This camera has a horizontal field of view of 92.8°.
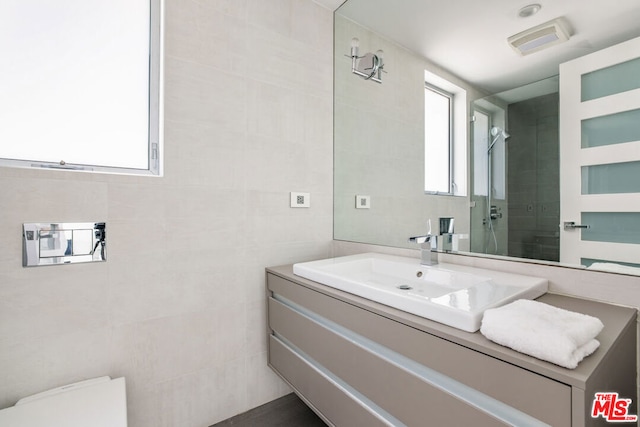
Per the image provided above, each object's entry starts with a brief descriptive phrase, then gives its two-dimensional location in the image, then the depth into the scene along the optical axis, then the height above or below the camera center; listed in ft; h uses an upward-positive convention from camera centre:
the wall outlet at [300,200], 6.00 +0.32
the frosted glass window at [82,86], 3.85 +1.81
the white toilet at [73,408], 3.18 -2.14
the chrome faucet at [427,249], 4.70 -0.51
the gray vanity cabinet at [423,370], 2.08 -1.35
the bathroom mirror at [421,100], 3.66 +1.86
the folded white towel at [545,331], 2.07 -0.86
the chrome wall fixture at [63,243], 3.72 -0.34
